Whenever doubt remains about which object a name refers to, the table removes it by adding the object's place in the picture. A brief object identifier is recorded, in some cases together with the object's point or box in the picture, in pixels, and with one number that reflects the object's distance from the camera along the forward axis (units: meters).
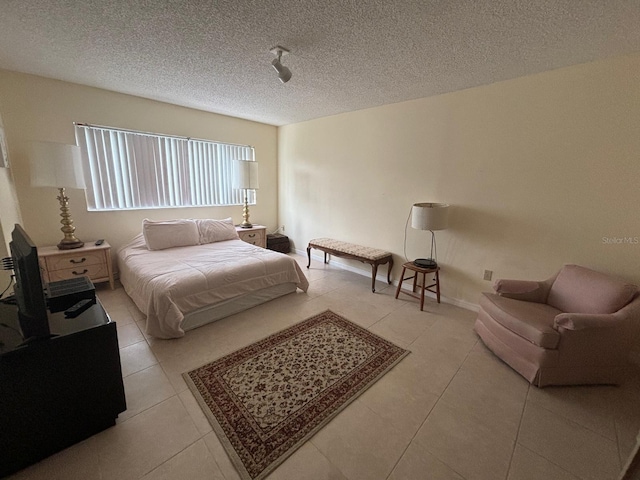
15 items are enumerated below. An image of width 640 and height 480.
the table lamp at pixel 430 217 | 2.79
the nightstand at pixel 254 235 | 4.39
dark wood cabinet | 1.23
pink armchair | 1.80
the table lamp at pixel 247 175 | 4.27
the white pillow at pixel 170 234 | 3.35
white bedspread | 2.32
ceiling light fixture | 2.03
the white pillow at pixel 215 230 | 3.83
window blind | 3.30
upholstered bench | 3.44
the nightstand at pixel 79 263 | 2.78
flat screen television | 1.16
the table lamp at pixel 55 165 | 2.56
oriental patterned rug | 1.46
